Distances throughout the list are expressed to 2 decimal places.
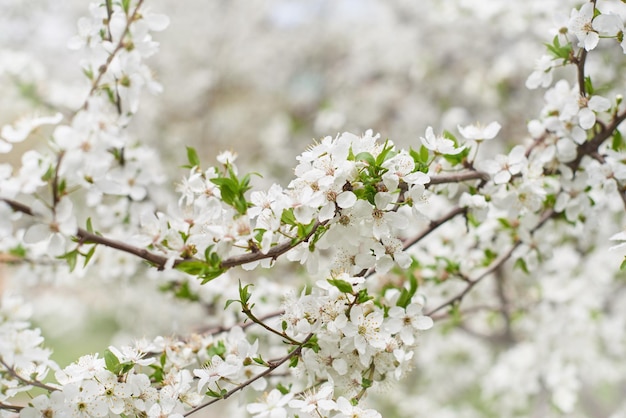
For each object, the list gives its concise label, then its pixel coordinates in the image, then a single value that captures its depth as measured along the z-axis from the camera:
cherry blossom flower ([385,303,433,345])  0.96
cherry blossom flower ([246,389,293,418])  0.94
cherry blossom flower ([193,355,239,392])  0.95
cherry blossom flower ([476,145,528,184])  1.00
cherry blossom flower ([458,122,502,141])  1.00
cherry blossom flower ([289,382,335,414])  0.93
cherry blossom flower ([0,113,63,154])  0.94
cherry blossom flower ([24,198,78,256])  0.91
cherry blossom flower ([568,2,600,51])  0.97
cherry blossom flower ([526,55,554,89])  1.01
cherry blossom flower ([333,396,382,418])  0.93
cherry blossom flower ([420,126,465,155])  0.97
